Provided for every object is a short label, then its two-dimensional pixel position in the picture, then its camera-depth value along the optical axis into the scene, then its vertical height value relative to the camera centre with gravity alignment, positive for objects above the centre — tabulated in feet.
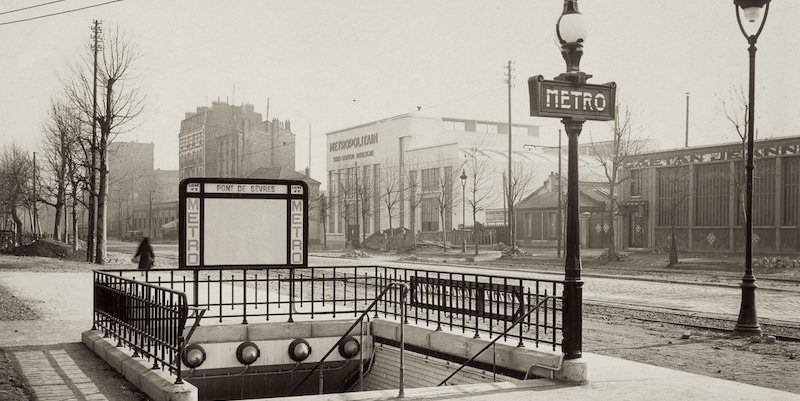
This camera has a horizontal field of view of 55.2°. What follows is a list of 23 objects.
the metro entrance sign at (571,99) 30.83 +4.63
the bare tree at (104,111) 124.53 +16.88
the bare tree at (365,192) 236.49 +5.61
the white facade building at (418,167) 223.92 +13.47
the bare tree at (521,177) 216.13 +9.94
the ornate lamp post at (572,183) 31.17 +1.16
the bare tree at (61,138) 158.40 +15.24
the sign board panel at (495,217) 220.64 -1.85
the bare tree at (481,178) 219.20 +9.56
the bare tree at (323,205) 248.44 +1.39
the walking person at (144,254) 70.28 -4.20
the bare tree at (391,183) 243.40 +8.86
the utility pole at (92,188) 127.65 +3.42
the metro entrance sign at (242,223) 42.09 -0.79
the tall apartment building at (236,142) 327.47 +29.83
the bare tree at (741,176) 114.18 +6.02
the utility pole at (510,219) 161.58 -1.85
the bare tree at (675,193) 148.77 +3.71
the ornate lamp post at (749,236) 45.70 -1.48
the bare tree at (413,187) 228.22 +7.21
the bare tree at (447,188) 217.97 +6.39
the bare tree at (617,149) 130.11 +11.68
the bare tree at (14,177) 196.77 +8.28
